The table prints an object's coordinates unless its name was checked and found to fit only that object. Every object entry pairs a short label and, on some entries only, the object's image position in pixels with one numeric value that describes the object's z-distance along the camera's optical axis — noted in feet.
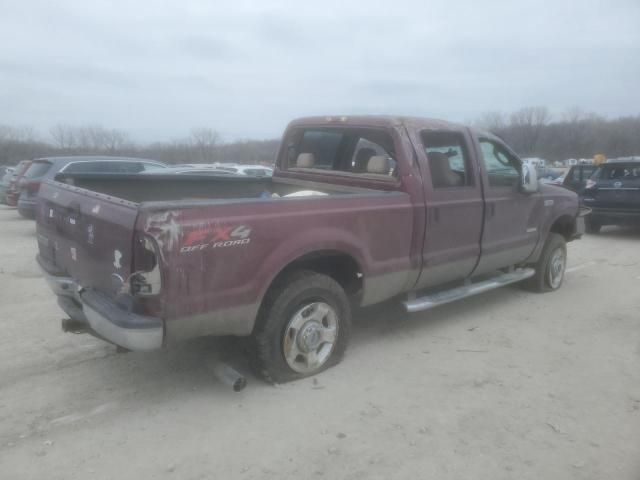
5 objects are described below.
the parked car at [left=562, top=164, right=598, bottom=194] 37.34
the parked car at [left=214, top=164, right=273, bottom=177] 51.62
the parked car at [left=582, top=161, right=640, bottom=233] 32.71
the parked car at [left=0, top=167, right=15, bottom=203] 45.59
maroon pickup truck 10.03
